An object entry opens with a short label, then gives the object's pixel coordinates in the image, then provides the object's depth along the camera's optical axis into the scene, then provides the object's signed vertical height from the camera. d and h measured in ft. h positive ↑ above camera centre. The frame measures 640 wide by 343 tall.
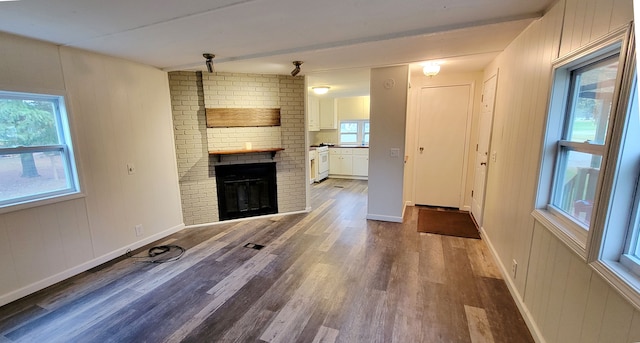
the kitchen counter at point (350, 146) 22.33 -1.22
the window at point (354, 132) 23.86 +0.02
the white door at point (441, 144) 13.69 -0.69
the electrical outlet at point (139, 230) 10.43 -3.88
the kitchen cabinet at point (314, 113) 21.85 +1.65
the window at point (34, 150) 7.12 -0.44
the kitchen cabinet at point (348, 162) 22.35 -2.58
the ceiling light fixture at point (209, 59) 9.39 +2.75
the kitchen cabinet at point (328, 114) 23.58 +1.67
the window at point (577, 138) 4.28 -0.14
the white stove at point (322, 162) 21.75 -2.53
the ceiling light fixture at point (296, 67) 10.53 +2.76
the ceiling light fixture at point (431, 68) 10.83 +2.65
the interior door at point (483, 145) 10.82 -0.64
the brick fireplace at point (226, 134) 11.94 -0.07
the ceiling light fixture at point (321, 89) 17.06 +2.88
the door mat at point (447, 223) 11.39 -4.36
